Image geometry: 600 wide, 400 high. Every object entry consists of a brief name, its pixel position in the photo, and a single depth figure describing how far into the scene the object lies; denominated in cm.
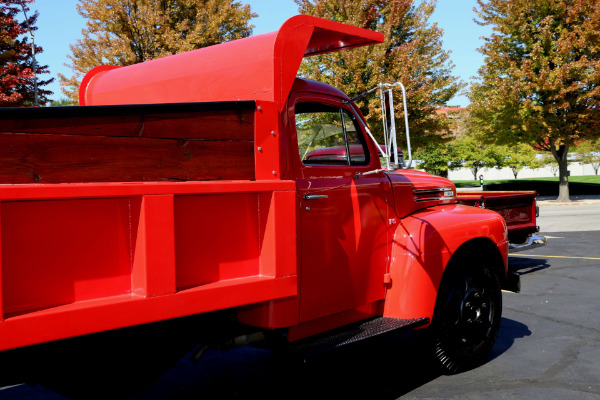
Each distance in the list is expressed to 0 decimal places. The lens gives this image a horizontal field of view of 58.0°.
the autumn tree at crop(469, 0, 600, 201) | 2186
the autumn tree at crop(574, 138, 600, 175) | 5027
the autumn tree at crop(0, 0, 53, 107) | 1272
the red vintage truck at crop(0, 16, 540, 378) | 221
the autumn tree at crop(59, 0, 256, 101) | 1603
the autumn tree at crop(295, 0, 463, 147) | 2003
